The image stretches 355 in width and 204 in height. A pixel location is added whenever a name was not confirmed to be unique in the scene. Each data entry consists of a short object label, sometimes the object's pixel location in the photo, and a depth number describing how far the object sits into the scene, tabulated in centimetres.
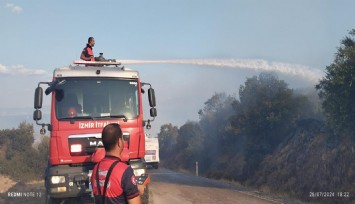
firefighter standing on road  402
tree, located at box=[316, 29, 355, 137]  1966
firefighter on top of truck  1122
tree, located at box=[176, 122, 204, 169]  6238
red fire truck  911
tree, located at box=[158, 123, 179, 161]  8666
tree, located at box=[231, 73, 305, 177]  3738
